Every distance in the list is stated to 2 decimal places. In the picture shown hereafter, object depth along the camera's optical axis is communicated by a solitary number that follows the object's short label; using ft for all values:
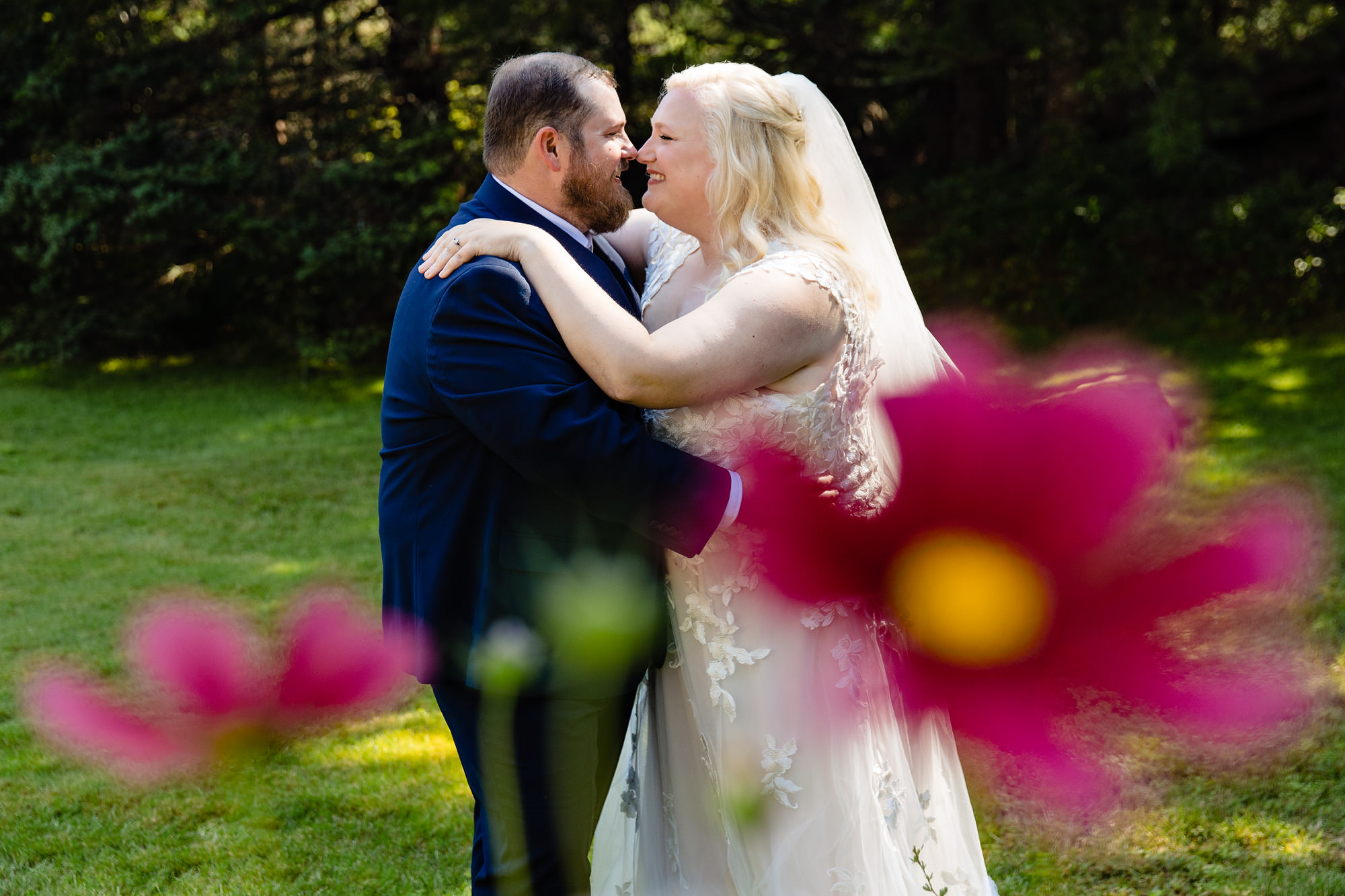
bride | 7.30
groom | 6.94
